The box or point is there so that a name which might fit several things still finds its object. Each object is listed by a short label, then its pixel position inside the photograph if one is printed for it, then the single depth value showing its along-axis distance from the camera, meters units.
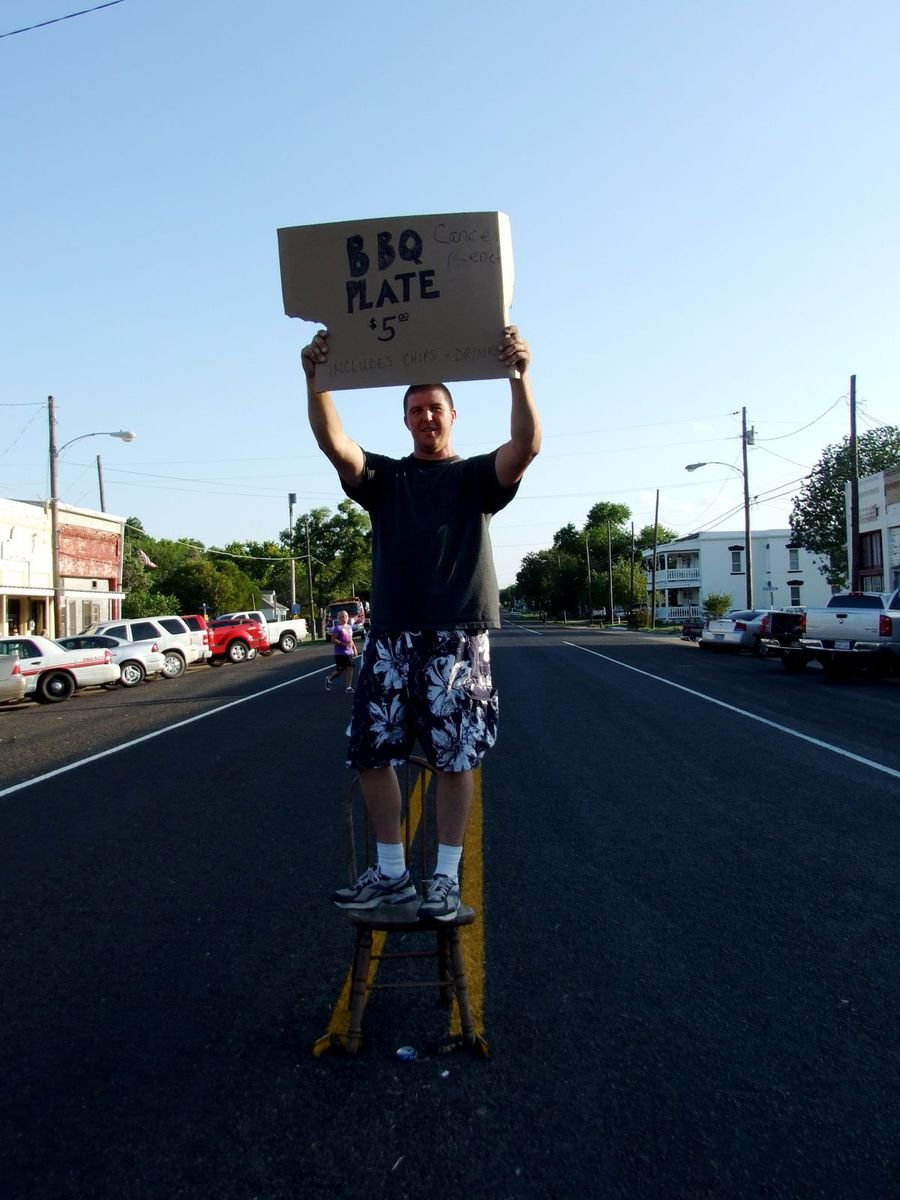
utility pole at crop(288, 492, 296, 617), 62.78
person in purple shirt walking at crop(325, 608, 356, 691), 19.91
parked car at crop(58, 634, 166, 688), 24.30
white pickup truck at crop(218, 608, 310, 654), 39.34
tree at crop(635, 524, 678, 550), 129.02
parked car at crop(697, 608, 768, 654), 31.92
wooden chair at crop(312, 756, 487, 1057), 3.33
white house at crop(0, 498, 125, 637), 34.34
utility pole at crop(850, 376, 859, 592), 31.44
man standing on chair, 3.58
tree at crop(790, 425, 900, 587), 40.19
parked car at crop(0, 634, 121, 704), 21.45
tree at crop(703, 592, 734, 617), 60.28
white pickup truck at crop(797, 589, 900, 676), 20.80
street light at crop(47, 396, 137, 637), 29.94
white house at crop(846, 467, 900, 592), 36.00
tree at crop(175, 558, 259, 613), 79.75
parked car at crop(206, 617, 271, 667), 35.03
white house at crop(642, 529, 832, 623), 71.25
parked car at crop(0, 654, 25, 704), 19.96
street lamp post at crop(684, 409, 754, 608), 41.28
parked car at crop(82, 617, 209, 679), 27.34
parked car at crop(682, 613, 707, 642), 42.20
